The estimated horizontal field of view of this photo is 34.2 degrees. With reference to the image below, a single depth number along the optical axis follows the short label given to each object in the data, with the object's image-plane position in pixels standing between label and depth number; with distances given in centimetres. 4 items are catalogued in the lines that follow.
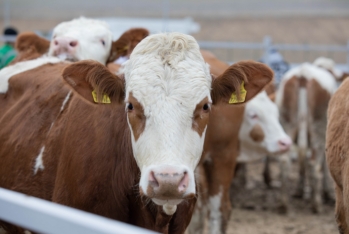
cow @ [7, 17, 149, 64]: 425
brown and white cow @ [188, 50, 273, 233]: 479
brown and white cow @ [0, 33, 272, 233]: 259
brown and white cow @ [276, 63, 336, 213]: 736
